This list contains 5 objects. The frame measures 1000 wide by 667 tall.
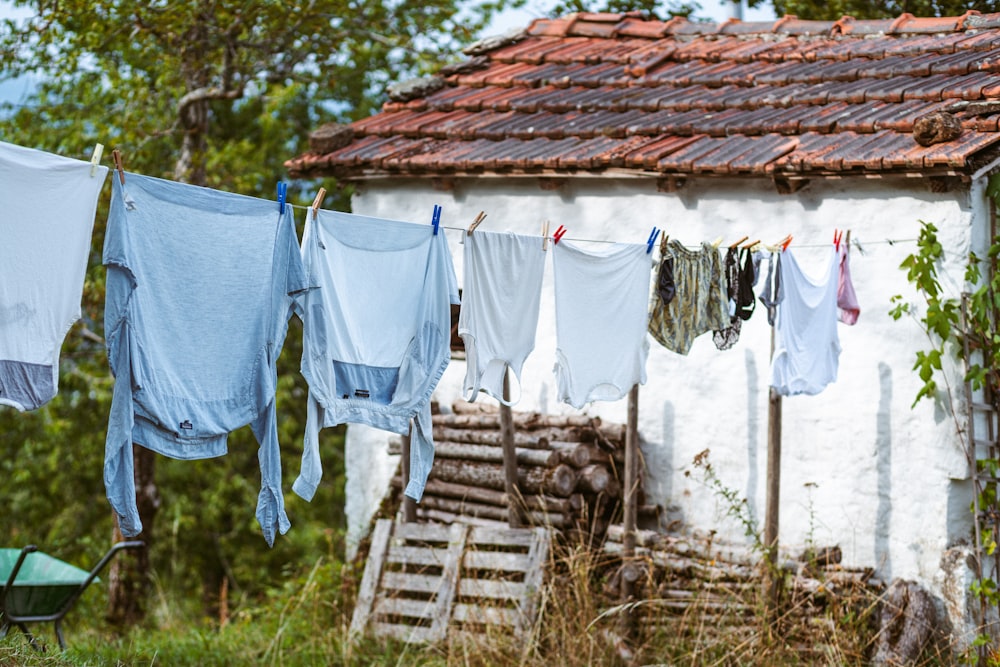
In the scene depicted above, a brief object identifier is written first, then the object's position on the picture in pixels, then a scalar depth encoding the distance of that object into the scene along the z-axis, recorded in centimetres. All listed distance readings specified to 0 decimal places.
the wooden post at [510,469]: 792
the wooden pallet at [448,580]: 784
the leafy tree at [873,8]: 1116
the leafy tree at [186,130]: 1098
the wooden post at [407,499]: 841
